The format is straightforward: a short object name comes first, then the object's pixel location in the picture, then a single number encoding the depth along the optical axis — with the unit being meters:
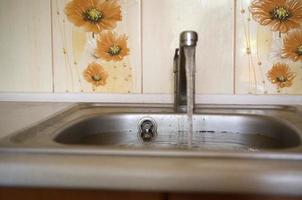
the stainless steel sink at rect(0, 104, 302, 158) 0.73
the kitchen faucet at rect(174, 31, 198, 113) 0.69
